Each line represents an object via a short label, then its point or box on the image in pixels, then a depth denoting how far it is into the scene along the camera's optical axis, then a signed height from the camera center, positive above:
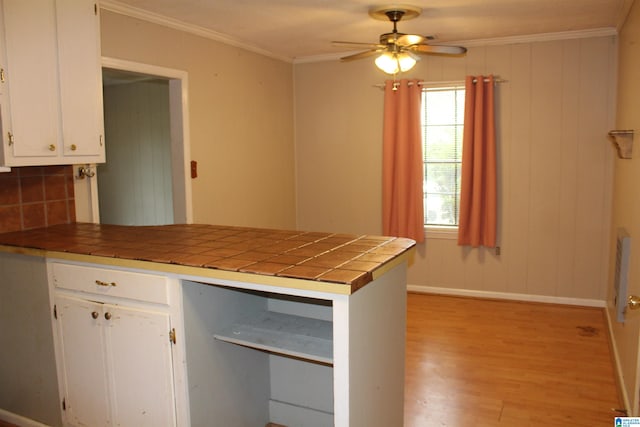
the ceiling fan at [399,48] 3.51 +0.77
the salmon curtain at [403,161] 5.03 +0.03
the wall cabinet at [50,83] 2.53 +0.45
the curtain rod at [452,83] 4.76 +0.75
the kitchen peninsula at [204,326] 1.96 -0.69
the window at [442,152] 5.07 +0.12
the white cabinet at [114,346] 2.22 -0.77
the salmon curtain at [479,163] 4.74 +0.00
